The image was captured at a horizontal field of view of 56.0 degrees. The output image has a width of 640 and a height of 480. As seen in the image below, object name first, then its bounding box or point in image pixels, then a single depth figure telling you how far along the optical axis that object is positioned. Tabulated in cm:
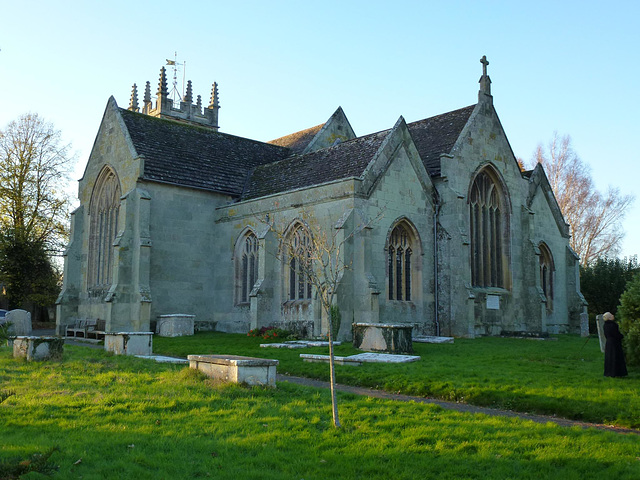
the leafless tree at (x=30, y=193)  4144
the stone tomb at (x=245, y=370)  1180
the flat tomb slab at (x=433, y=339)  2331
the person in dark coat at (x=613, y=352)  1377
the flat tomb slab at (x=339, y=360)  1603
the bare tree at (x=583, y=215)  4553
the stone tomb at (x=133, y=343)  1841
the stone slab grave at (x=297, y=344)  2082
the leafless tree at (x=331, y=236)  2348
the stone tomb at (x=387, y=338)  1885
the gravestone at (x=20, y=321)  2538
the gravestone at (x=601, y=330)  1853
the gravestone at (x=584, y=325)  3167
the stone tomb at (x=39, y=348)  1641
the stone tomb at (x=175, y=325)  2692
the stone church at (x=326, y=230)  2544
